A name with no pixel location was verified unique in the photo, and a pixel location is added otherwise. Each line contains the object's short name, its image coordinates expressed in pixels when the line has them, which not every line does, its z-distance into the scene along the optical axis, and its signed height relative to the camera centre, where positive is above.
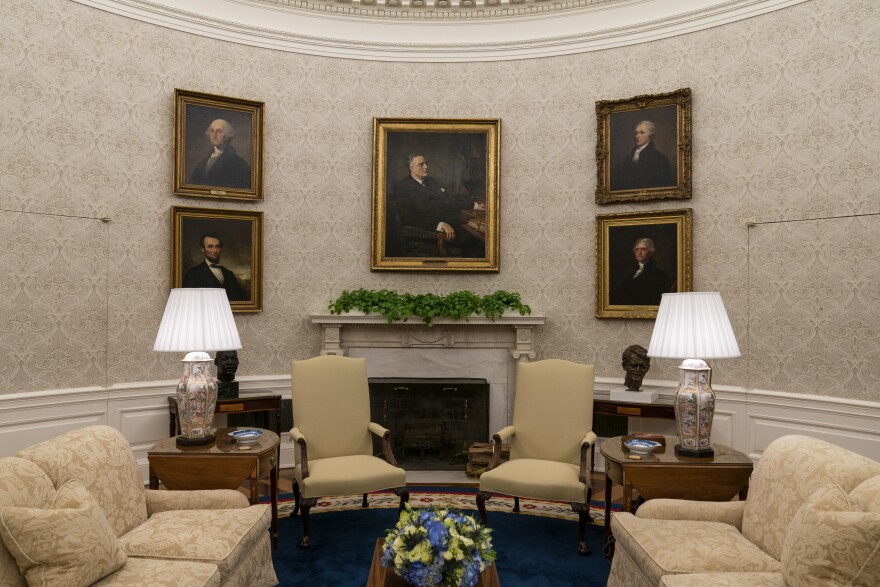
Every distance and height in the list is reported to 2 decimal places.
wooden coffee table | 2.52 -1.20
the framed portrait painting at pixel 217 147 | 5.71 +1.44
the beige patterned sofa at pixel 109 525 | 2.20 -1.01
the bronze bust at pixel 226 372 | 5.44 -0.69
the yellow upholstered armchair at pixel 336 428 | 4.16 -1.00
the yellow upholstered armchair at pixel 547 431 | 4.13 -1.00
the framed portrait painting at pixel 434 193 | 6.28 +1.08
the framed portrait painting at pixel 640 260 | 5.70 +0.36
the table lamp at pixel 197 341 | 3.63 -0.28
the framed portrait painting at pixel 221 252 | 5.70 +0.42
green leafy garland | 5.91 -0.08
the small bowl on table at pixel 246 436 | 3.93 -0.93
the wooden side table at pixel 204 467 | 3.59 -1.02
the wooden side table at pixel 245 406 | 5.33 -0.99
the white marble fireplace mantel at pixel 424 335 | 6.04 -0.39
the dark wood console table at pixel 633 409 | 5.20 -0.98
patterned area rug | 4.78 -1.69
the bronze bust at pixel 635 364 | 5.49 -0.61
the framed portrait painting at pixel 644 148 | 5.70 +1.45
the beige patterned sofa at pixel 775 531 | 2.14 -1.00
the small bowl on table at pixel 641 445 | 3.72 -0.92
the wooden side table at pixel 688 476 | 3.46 -1.03
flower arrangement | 2.25 -0.97
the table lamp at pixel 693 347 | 3.46 -0.28
